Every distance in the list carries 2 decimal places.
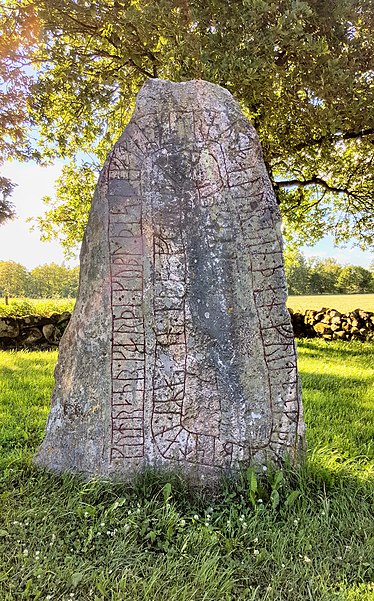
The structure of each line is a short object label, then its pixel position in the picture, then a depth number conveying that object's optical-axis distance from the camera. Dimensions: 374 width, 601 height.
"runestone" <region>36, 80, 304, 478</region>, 3.46
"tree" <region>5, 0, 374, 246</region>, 6.58
